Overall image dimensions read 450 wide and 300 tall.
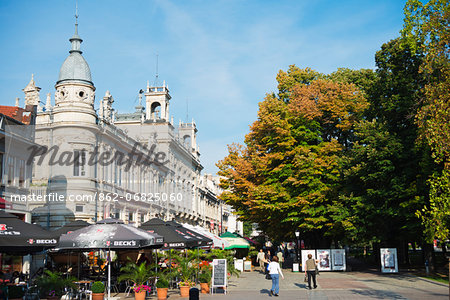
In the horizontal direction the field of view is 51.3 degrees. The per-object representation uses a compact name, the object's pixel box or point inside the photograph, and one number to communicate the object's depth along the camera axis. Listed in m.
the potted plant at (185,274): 19.00
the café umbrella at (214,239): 29.68
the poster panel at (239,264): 35.57
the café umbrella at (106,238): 15.04
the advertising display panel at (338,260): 31.56
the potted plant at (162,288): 17.20
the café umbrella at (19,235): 12.55
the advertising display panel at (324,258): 31.61
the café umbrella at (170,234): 19.98
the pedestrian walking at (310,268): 20.53
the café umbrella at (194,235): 23.11
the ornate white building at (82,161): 31.52
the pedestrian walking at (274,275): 18.66
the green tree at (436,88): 17.52
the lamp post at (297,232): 34.79
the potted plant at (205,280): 20.29
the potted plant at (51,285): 15.56
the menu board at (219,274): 19.88
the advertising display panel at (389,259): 28.45
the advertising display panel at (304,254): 30.67
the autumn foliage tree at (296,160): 32.31
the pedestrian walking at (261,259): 37.56
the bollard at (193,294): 12.31
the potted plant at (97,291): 15.83
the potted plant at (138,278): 16.50
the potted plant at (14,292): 13.95
